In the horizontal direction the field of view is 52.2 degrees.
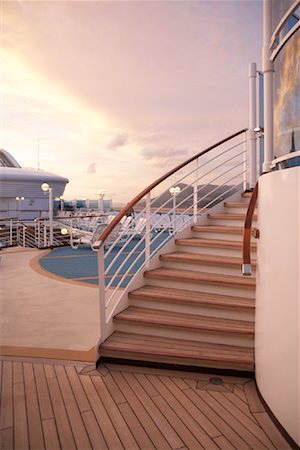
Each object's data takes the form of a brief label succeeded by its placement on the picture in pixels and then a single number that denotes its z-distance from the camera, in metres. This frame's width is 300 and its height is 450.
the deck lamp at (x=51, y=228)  8.55
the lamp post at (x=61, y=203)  28.91
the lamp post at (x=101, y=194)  13.26
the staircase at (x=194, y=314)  2.37
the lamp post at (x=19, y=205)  25.08
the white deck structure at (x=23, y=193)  24.36
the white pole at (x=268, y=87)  2.08
